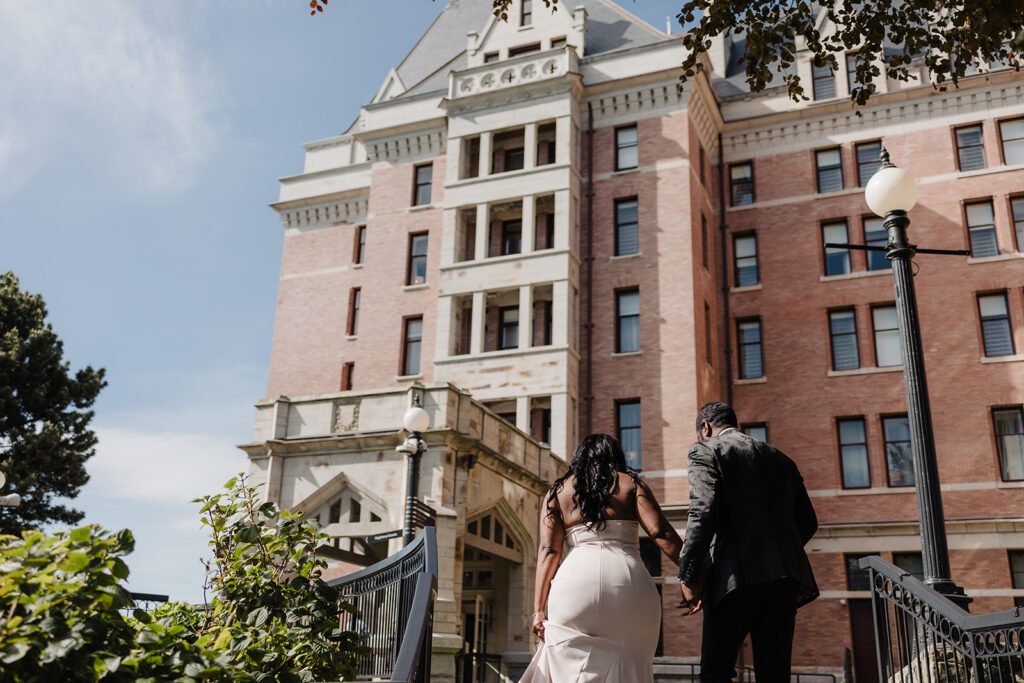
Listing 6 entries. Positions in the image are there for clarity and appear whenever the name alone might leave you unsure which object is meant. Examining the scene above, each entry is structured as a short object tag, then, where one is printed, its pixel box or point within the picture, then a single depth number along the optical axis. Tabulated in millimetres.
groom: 4977
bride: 4941
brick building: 26047
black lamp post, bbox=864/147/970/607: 7051
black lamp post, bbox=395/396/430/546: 14555
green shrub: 3605
